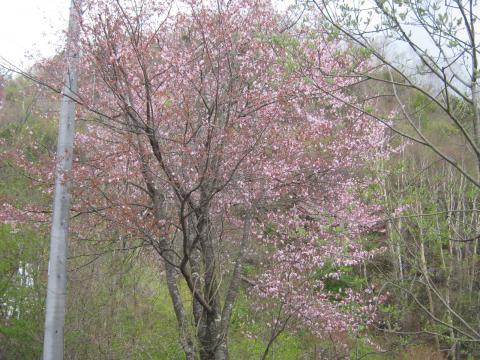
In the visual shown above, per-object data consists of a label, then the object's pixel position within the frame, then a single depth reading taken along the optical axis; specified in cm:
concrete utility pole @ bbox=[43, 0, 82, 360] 504
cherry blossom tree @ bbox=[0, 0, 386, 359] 568
